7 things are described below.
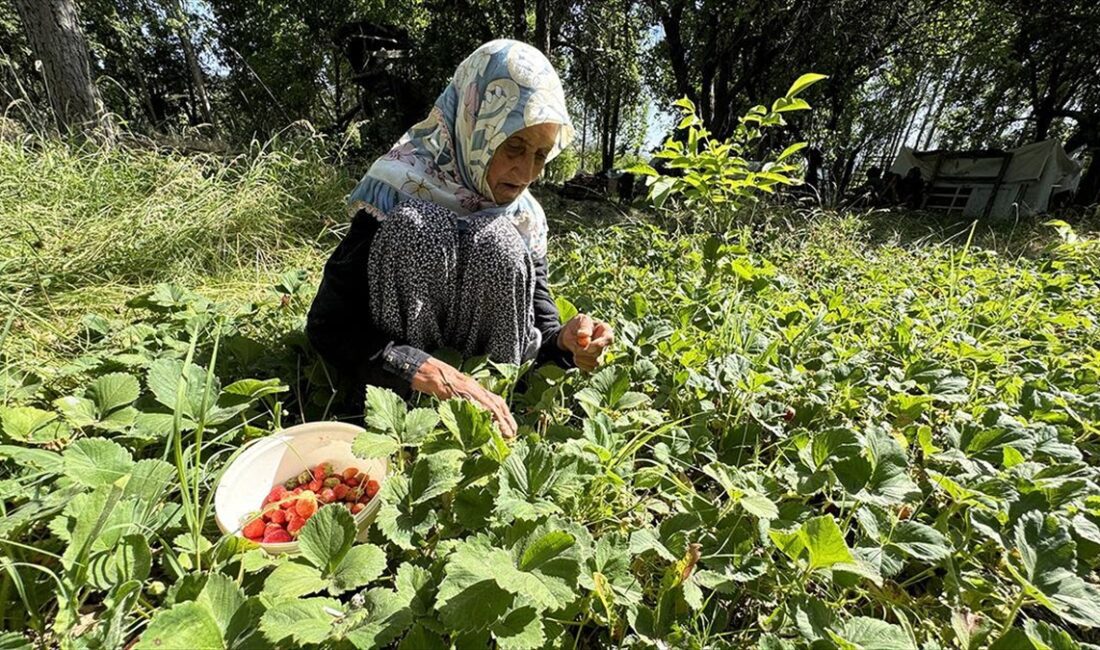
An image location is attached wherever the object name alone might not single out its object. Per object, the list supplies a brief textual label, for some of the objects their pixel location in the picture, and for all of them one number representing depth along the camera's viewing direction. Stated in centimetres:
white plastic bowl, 91
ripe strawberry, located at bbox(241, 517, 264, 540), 84
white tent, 888
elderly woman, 117
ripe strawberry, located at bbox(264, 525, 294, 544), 82
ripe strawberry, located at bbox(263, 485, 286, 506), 98
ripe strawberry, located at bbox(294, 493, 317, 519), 88
